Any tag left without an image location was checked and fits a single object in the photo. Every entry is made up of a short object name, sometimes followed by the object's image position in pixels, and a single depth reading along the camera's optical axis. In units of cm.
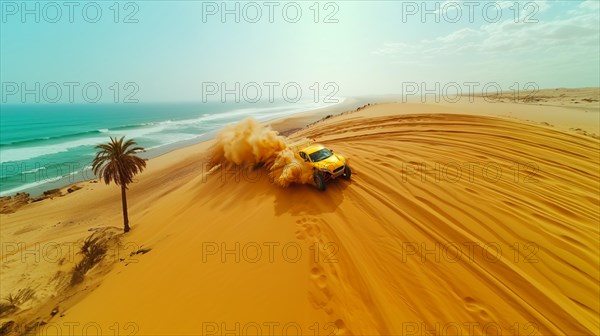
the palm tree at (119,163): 1333
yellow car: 1020
